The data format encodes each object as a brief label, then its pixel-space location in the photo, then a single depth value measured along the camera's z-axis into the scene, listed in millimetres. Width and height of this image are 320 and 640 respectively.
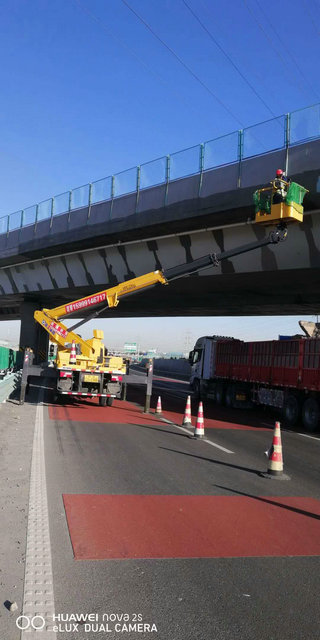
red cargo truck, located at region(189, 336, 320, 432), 15383
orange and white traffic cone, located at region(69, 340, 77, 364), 16231
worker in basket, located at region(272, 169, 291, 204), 12715
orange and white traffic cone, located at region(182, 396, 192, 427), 13594
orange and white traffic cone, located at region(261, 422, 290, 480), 8086
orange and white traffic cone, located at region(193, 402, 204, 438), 11547
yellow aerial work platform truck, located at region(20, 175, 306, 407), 15531
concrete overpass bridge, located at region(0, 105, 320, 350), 15469
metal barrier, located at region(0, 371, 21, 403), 13547
